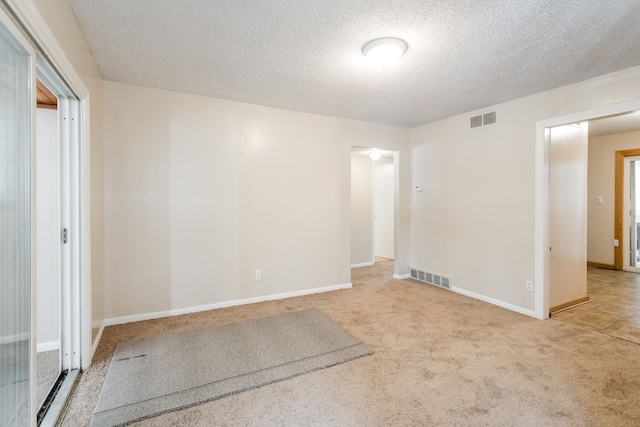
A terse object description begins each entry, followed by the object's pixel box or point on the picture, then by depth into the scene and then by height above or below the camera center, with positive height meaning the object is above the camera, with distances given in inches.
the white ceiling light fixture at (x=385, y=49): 85.7 +49.3
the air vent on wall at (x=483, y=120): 145.4 +47.4
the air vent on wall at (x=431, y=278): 171.2 -41.0
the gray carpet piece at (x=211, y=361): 74.0 -47.3
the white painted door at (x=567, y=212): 134.3 -0.1
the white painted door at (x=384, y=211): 270.1 +0.9
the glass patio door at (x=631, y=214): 213.8 -1.6
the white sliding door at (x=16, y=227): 47.4 -2.7
